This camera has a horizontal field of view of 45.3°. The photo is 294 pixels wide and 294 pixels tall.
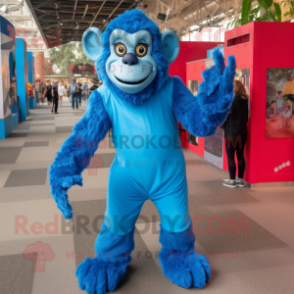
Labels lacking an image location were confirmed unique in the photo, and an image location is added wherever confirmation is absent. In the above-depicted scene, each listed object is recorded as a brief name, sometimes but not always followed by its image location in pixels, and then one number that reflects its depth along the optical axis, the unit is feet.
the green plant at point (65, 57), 153.17
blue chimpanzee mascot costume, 6.54
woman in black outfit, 13.87
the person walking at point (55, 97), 46.58
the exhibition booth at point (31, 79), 55.13
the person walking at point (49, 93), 54.48
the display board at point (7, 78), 27.30
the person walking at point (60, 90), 61.95
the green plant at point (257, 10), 16.14
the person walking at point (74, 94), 51.37
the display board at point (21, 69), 41.65
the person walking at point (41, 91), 73.21
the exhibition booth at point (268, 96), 13.91
